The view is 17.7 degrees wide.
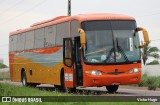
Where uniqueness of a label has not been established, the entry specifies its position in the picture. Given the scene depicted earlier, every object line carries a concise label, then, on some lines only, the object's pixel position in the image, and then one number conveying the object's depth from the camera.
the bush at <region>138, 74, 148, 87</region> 34.41
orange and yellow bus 22.39
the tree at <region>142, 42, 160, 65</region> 70.76
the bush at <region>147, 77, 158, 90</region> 30.75
